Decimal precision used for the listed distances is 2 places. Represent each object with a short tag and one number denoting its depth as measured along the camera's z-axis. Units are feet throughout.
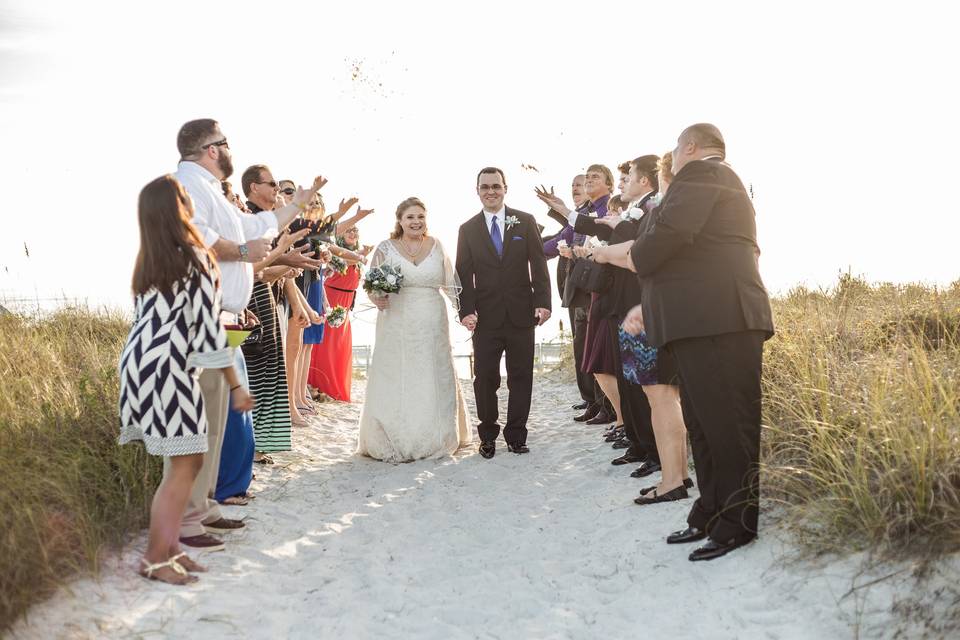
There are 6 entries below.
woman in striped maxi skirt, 21.91
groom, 24.61
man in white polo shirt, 14.71
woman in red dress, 33.76
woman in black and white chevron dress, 12.40
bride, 24.39
